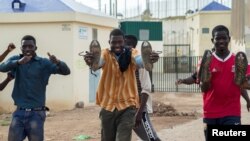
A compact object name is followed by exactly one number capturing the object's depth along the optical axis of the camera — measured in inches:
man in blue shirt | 319.8
